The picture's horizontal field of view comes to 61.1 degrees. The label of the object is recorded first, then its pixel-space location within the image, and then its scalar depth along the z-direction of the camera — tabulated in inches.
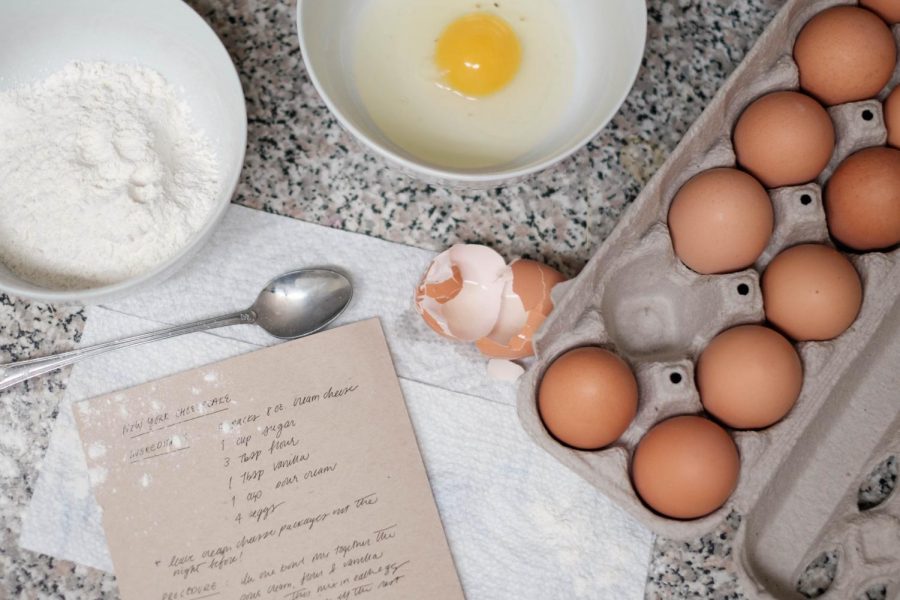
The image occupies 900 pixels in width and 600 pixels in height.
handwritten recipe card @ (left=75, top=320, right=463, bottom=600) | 30.6
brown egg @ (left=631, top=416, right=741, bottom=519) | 27.3
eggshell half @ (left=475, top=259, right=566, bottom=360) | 31.5
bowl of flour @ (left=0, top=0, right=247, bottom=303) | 30.4
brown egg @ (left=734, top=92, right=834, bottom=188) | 29.9
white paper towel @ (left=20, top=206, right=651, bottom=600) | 31.4
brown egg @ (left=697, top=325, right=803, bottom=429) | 28.1
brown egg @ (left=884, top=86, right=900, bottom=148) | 31.4
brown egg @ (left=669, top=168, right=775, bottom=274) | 29.2
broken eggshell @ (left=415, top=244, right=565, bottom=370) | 31.7
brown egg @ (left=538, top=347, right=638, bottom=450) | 27.9
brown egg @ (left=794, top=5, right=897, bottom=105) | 31.0
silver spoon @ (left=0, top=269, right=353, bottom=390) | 32.6
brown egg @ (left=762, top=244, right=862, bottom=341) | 28.7
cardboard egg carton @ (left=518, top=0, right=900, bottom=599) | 29.2
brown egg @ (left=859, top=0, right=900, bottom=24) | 32.5
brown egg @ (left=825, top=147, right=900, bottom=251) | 29.7
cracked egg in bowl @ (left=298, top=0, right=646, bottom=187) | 32.3
